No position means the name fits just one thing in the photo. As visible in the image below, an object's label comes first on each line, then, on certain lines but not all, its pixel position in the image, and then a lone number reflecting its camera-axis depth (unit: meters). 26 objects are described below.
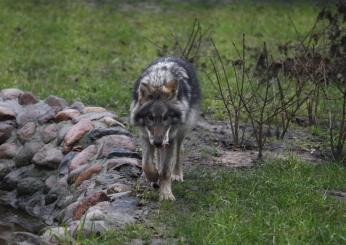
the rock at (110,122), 18.88
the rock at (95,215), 13.24
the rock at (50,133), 19.42
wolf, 13.70
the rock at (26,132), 19.87
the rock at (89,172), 16.45
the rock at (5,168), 19.48
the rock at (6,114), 20.31
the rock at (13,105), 20.70
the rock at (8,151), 19.78
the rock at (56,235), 12.34
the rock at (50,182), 17.98
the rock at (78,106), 20.30
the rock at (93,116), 19.19
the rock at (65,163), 17.86
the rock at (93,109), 20.08
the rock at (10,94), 21.28
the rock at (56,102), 20.43
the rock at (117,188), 14.96
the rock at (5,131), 20.09
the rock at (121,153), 16.83
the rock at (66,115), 19.62
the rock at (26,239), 12.36
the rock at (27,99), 20.86
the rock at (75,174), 16.96
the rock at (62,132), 18.95
